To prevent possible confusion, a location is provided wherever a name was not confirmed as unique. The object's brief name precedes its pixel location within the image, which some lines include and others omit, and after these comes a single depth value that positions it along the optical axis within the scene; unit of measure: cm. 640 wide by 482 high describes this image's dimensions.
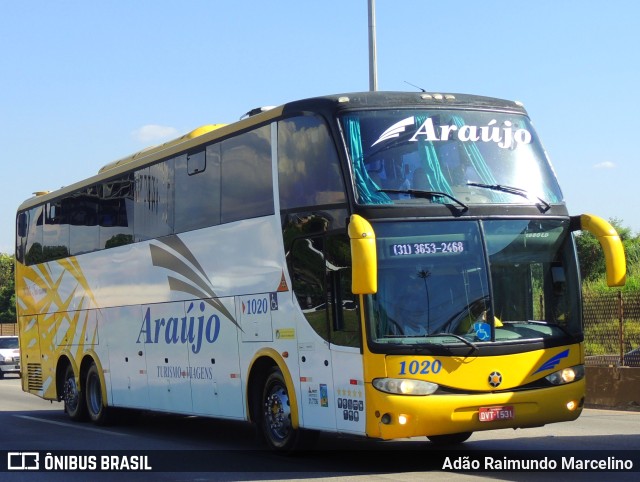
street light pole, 2283
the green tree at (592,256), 5447
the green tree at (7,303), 8656
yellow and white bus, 1141
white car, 3916
